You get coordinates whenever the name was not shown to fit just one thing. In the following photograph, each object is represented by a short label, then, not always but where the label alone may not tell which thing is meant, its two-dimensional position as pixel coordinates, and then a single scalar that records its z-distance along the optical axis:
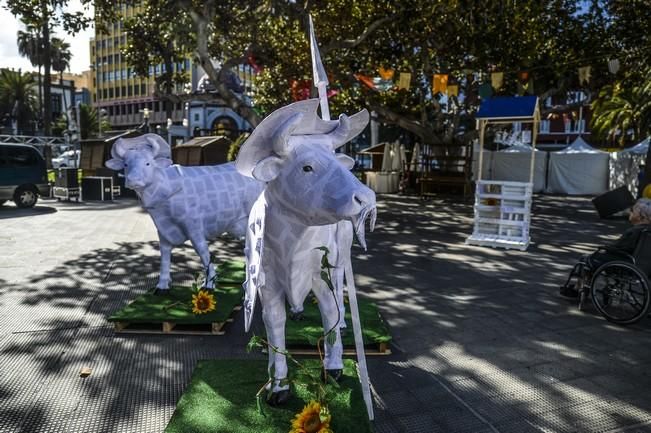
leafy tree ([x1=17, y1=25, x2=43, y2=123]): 41.31
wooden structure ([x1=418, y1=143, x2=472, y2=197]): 15.88
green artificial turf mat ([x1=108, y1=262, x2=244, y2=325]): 4.28
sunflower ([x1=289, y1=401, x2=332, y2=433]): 2.30
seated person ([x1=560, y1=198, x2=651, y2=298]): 4.55
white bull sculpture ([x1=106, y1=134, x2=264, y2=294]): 4.53
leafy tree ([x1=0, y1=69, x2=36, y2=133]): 45.25
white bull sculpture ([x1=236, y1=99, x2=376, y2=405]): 2.01
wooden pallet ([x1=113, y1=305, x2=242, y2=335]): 4.26
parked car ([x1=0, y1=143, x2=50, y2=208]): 13.04
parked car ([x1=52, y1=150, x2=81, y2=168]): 28.22
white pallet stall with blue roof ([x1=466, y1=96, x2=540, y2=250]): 8.21
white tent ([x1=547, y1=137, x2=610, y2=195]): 18.34
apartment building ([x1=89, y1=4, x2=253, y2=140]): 57.34
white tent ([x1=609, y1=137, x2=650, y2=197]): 16.67
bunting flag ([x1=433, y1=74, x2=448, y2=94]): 11.78
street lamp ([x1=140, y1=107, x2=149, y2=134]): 23.04
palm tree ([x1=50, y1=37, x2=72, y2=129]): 48.65
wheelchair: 4.43
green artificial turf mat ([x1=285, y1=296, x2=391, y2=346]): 3.89
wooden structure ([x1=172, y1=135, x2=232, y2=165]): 15.60
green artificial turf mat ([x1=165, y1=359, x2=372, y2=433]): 2.61
